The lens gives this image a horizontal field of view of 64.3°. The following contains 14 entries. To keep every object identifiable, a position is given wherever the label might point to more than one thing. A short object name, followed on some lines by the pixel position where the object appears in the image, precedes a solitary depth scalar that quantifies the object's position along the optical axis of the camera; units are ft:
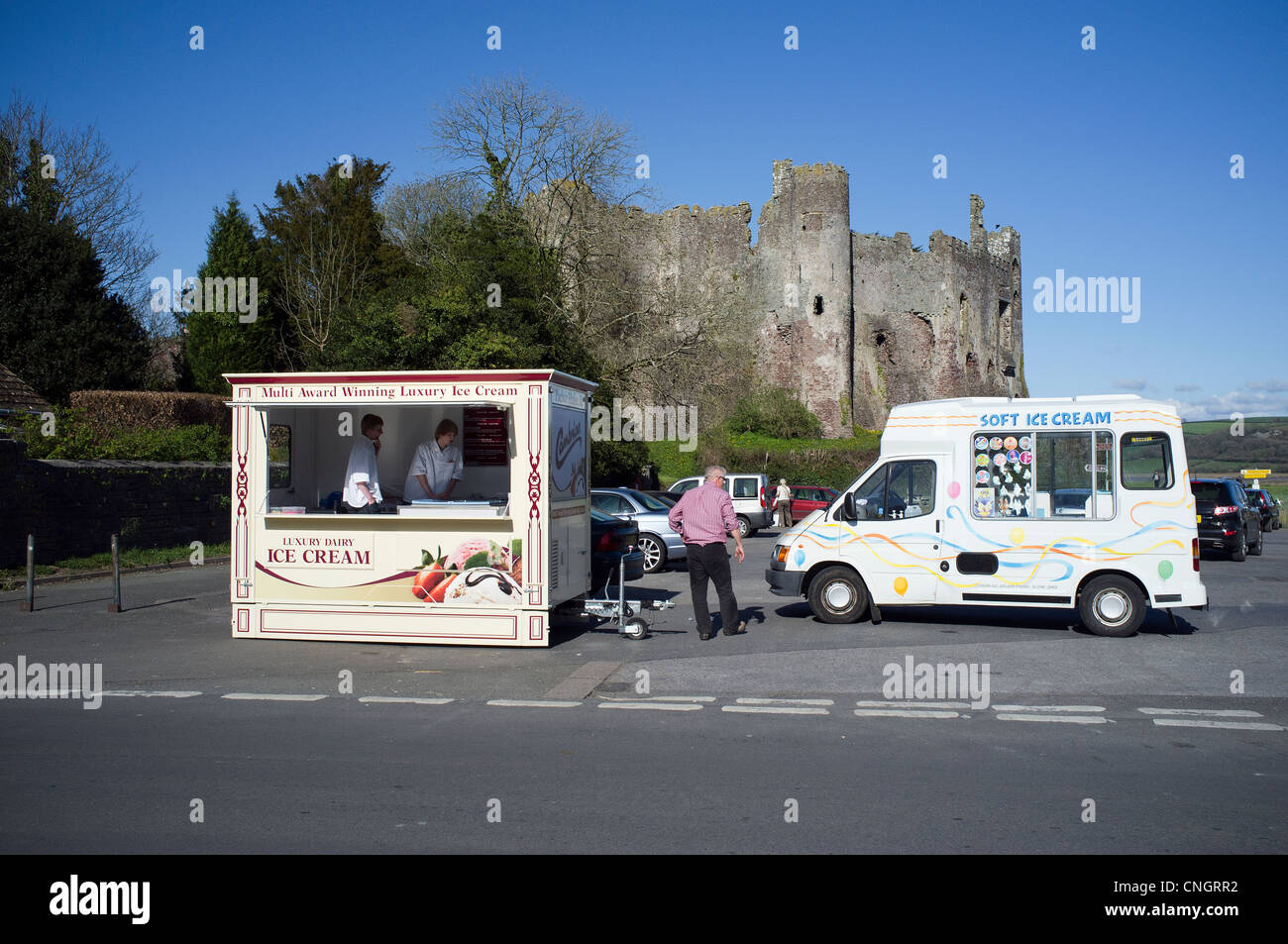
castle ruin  181.06
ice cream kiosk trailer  36.17
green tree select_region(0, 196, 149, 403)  97.09
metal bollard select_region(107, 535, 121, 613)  44.88
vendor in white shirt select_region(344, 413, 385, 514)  38.58
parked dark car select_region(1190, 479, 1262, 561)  69.56
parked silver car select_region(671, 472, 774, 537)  100.07
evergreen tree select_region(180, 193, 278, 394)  116.16
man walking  39.01
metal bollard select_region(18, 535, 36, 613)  43.96
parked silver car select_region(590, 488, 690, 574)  64.13
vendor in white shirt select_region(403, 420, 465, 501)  40.29
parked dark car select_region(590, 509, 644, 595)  45.96
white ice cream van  37.99
